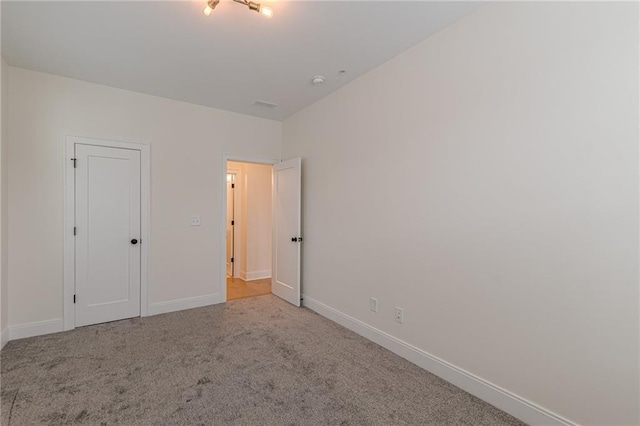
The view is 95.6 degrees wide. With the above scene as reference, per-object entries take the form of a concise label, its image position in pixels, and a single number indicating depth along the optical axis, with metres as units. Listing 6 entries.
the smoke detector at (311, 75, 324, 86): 3.11
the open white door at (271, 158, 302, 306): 4.01
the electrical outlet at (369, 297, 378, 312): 2.92
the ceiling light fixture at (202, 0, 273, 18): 1.91
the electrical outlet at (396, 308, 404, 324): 2.64
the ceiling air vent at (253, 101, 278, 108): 3.82
